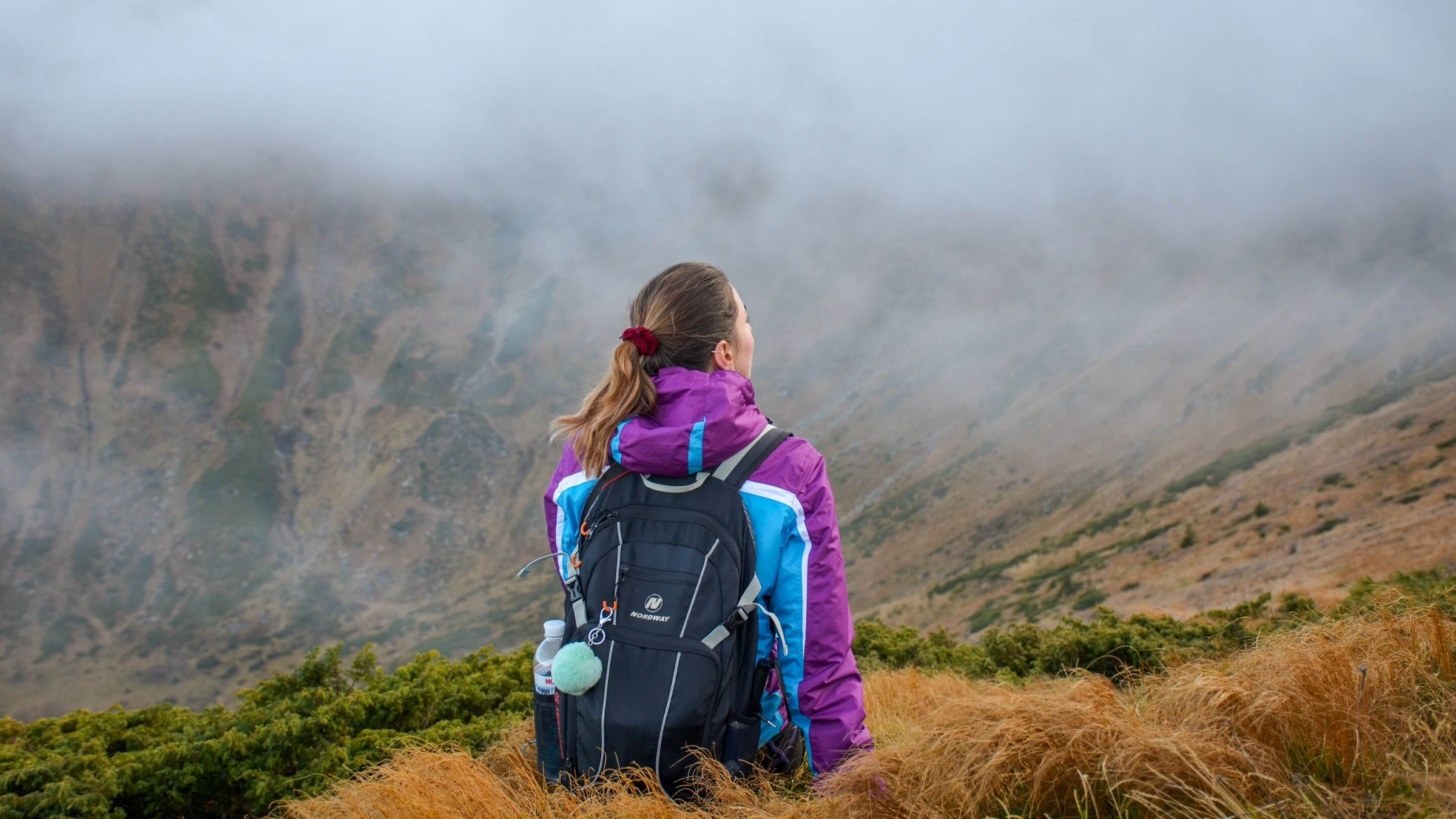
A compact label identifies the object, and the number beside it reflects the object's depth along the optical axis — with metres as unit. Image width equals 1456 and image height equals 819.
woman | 2.37
